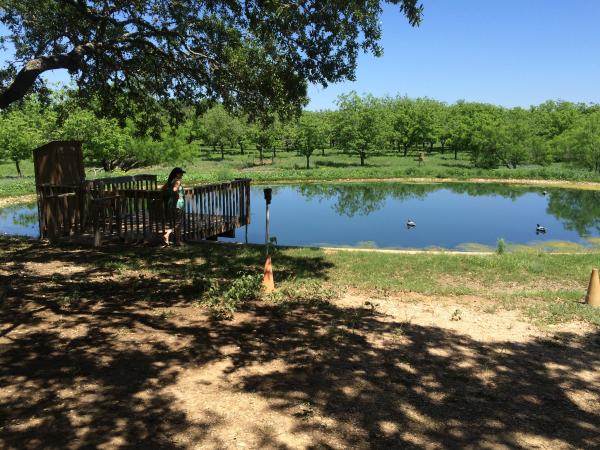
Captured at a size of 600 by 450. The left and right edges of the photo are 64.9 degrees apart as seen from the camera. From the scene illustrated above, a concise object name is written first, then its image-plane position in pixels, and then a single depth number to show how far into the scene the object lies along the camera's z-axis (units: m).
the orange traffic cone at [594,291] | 8.55
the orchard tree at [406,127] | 71.88
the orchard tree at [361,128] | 57.91
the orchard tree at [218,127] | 65.69
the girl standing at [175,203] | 11.35
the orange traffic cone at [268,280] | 8.81
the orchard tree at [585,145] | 47.38
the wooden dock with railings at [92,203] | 11.89
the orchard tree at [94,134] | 39.47
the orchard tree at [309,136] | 55.84
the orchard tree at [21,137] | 39.72
